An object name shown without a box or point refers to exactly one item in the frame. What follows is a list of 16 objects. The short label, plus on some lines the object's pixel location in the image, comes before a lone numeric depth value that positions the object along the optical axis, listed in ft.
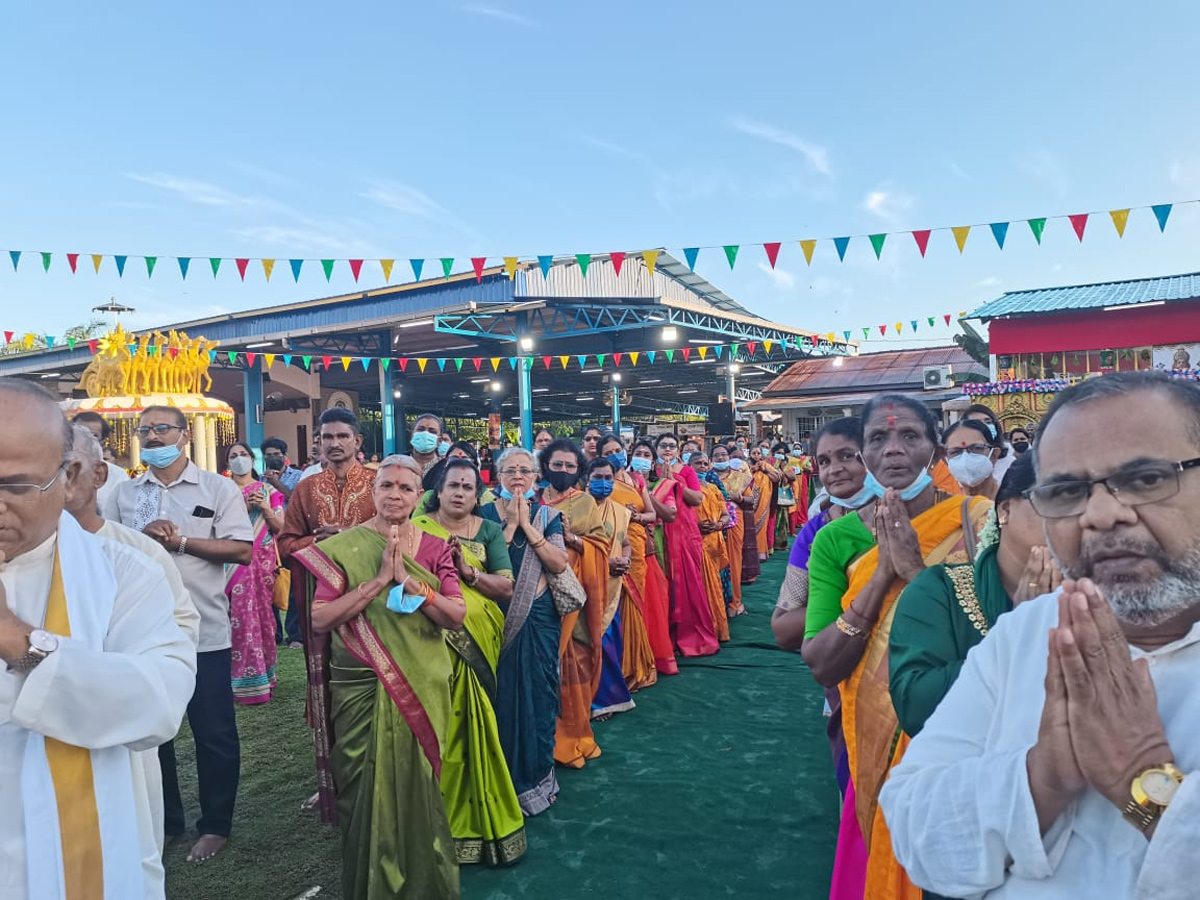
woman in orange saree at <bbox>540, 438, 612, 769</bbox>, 13.79
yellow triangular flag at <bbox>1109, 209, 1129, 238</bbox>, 22.68
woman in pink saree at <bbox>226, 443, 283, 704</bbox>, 17.44
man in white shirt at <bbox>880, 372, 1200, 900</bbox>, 3.01
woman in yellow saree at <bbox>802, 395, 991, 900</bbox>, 6.42
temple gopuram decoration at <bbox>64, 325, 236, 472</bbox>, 29.25
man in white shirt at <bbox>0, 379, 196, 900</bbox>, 4.34
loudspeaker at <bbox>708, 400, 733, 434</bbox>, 68.85
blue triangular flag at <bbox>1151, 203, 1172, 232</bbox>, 22.16
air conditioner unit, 68.13
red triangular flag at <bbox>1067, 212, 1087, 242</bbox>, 23.46
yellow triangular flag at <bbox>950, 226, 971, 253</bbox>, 24.32
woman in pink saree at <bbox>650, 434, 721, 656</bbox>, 20.62
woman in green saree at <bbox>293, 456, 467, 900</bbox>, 8.60
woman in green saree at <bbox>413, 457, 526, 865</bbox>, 10.23
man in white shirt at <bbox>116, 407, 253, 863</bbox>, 10.61
